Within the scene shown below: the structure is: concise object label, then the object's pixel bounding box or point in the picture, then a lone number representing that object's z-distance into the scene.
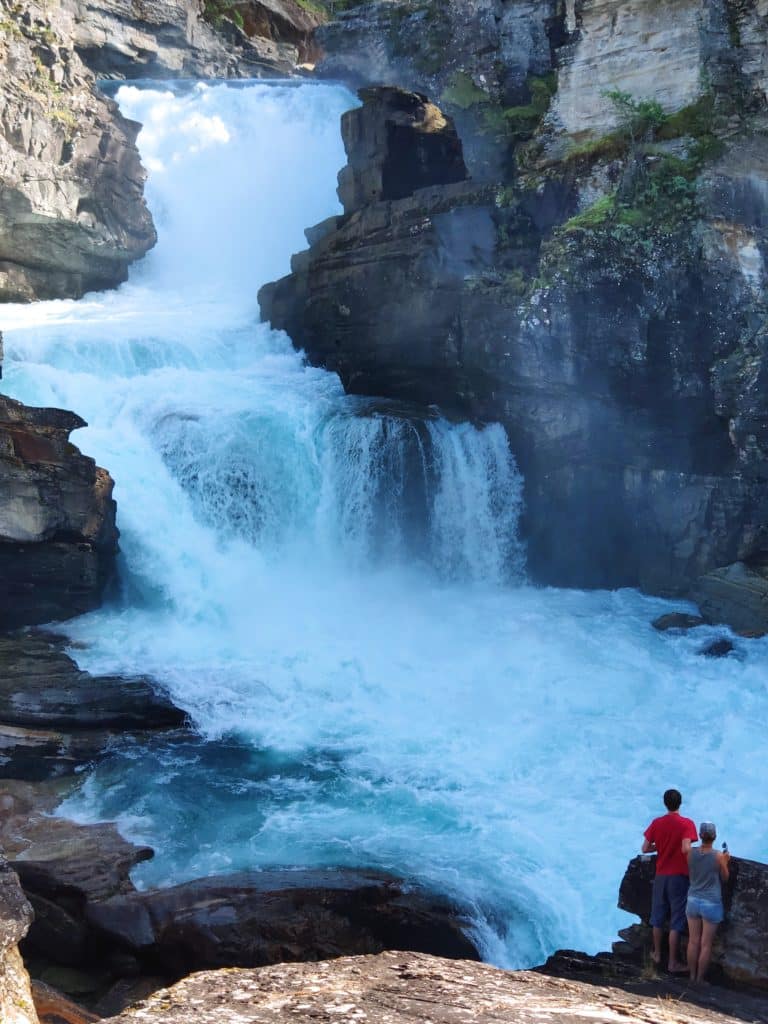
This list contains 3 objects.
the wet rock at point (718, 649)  18.25
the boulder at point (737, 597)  19.17
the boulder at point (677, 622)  19.47
